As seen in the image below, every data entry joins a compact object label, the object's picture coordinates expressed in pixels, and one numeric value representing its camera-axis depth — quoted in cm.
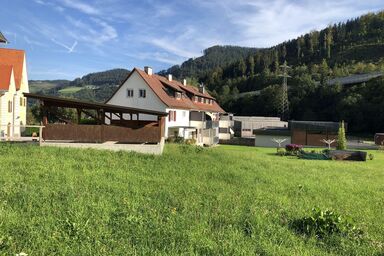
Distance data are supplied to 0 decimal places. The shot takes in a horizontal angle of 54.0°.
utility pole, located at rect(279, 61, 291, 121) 9389
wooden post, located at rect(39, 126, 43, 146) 1991
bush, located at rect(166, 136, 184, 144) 3825
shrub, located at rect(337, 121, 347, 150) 3503
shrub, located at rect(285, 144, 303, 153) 3328
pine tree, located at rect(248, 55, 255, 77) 15298
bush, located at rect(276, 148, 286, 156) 3304
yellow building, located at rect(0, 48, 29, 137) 2709
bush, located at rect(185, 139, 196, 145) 4036
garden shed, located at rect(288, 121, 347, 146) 5962
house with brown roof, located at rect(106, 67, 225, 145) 4059
